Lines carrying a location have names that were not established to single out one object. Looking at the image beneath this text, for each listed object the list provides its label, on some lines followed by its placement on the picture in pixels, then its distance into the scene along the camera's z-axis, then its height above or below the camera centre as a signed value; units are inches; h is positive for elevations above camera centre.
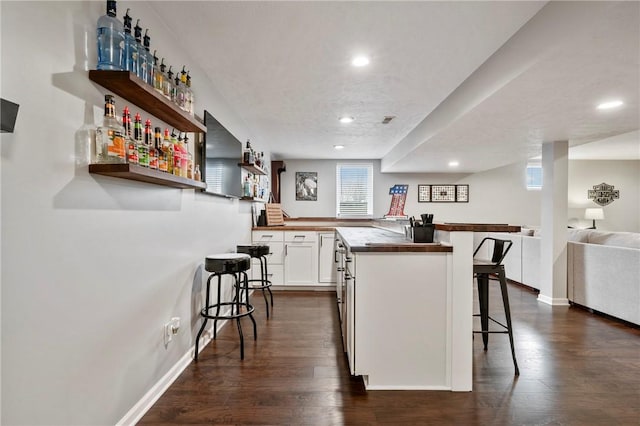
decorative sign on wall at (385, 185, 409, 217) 167.0 +5.6
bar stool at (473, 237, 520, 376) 87.1 -18.5
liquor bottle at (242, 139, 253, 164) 149.8 +23.7
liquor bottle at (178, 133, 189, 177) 76.1 +11.4
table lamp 269.1 -1.1
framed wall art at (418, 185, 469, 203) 274.4 +15.2
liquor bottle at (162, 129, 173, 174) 70.7 +12.9
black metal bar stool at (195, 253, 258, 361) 94.5 -17.0
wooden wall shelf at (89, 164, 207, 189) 51.8 +6.0
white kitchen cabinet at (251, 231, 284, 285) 177.6 -24.7
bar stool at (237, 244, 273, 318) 134.2 -16.8
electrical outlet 79.1 -29.8
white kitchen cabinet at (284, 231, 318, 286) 178.4 -26.3
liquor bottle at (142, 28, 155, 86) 62.9 +28.4
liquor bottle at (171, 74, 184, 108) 75.0 +26.9
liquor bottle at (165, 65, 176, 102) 71.0 +26.8
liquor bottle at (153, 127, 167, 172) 66.7 +12.0
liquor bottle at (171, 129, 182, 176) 73.5 +11.9
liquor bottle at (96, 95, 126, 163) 52.6 +10.9
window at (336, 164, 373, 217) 267.4 +16.5
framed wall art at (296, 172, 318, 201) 265.1 +20.1
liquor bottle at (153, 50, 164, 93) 66.0 +26.7
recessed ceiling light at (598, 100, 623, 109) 101.2 +34.1
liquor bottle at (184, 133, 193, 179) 80.9 +11.1
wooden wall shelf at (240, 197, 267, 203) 150.6 +5.1
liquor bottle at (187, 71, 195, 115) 80.6 +26.8
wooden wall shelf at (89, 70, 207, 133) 52.5 +20.6
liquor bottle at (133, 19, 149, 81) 59.3 +27.9
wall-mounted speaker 35.7 +10.4
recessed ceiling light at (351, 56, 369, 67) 91.5 +42.6
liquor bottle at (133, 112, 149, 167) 58.5 +11.6
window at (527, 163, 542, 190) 276.8 +30.1
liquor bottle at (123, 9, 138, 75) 55.7 +27.3
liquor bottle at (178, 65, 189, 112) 77.7 +27.8
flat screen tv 103.2 +17.2
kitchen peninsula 78.3 -24.2
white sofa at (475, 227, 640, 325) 124.8 -25.1
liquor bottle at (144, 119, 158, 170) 63.0 +12.7
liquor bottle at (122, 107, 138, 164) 55.1 +11.6
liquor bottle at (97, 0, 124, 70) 53.1 +27.4
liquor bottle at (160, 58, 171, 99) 69.1 +26.9
